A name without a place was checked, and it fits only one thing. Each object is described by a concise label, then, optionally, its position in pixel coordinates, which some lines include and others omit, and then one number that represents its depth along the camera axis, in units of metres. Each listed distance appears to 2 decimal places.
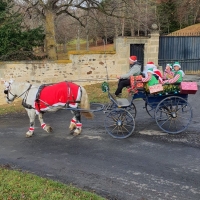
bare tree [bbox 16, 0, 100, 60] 16.20
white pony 7.13
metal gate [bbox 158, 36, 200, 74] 16.38
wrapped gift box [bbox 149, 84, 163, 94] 6.97
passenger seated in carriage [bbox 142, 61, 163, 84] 7.15
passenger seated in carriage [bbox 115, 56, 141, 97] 7.60
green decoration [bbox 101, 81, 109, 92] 7.21
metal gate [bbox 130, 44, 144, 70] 15.23
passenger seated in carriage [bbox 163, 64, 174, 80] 7.79
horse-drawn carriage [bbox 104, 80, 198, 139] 7.10
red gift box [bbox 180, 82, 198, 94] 6.86
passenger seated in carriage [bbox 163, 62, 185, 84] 7.07
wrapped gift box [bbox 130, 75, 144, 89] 7.16
